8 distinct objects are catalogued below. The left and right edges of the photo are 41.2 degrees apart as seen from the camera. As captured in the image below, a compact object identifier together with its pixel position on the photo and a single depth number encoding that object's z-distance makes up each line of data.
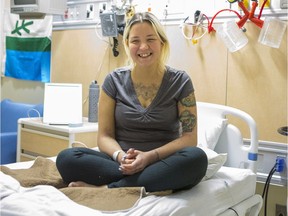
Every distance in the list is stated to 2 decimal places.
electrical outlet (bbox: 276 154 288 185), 2.16
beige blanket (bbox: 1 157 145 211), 1.35
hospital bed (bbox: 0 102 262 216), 1.27
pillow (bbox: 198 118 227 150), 2.09
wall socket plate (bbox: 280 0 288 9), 2.11
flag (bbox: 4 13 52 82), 3.48
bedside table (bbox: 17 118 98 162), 2.58
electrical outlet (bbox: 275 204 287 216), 2.21
